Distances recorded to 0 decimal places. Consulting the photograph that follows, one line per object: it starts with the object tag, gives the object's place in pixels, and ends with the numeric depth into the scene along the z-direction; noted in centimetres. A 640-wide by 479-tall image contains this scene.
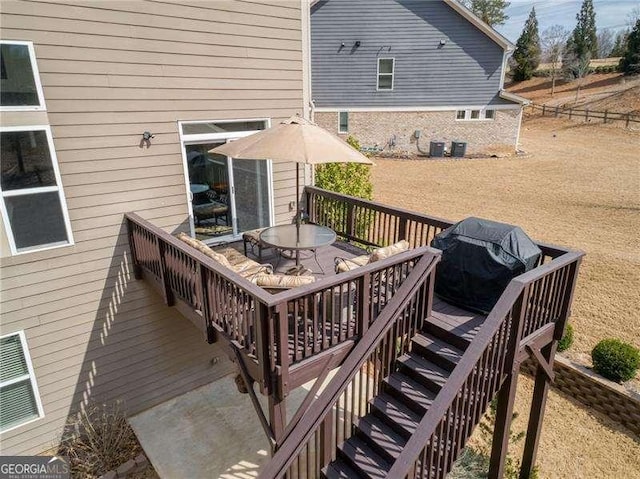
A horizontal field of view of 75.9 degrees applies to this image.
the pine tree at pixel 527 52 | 4178
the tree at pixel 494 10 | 4569
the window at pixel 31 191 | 465
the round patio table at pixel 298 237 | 525
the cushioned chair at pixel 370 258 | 456
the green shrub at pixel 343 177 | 922
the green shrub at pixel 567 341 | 674
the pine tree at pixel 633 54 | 3359
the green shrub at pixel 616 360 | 601
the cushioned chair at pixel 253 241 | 601
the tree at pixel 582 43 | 3866
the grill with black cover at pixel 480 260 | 455
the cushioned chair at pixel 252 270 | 420
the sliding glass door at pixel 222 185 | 609
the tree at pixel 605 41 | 6312
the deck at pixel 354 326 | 359
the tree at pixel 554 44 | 4162
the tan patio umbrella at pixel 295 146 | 455
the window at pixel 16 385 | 511
